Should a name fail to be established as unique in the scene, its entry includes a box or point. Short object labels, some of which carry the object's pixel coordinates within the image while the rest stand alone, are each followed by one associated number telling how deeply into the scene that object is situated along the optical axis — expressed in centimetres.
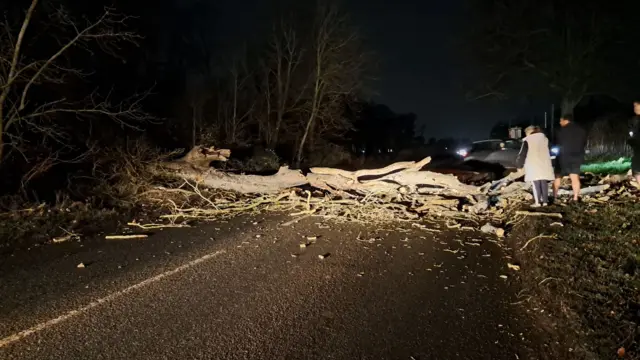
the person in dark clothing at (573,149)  841
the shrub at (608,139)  1892
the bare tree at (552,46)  2114
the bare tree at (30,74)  800
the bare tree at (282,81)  2395
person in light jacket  788
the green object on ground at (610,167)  1270
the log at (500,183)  1012
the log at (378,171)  1069
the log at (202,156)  1102
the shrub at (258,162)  1456
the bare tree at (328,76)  2284
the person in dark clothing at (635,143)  783
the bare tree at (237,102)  2333
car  1862
